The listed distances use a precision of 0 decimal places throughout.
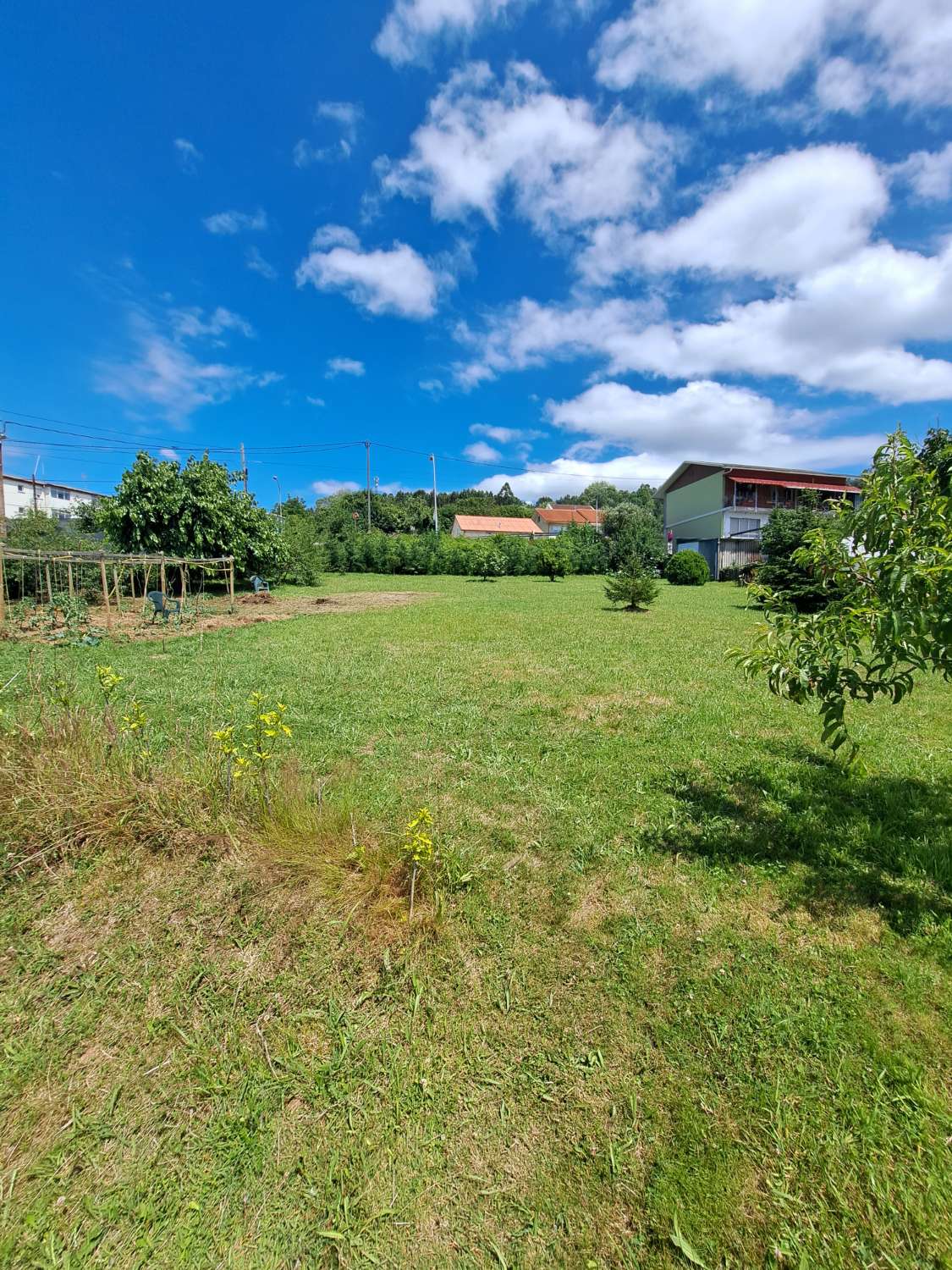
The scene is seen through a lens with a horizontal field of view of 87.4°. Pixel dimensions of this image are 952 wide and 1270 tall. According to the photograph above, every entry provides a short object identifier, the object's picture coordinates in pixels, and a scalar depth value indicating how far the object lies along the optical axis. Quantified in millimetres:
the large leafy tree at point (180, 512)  16578
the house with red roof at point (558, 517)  60738
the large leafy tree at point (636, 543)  29609
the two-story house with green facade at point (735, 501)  28141
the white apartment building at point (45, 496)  41312
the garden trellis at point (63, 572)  10062
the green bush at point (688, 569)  24438
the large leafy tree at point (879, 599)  1903
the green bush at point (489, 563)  25938
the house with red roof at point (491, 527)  53106
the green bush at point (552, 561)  26016
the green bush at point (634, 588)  13266
